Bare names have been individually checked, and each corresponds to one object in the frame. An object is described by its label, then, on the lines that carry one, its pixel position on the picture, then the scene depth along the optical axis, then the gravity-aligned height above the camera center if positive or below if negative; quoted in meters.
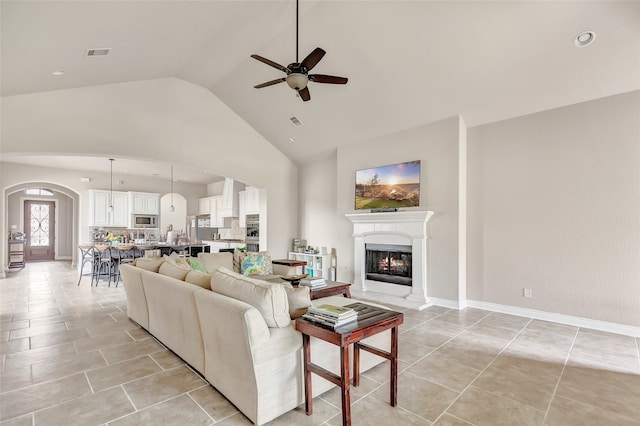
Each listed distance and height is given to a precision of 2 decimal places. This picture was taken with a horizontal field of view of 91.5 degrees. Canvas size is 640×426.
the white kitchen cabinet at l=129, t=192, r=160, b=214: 10.30 +0.47
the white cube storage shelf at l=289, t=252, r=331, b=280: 7.05 -1.11
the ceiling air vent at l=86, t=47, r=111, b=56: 3.43 +1.86
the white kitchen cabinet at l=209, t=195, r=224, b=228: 10.28 +0.11
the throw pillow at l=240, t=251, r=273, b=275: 5.18 -0.81
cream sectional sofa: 2.06 -0.95
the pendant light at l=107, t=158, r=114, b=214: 9.71 +0.65
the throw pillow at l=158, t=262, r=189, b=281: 3.23 -0.59
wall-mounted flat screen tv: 5.48 +0.54
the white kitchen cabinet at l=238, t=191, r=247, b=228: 8.78 +0.22
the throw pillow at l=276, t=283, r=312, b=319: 2.44 -0.68
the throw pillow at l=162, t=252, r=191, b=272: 3.74 -0.58
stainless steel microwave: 10.35 -0.14
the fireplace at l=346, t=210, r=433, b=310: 5.28 -0.78
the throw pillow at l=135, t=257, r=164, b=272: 3.95 -0.61
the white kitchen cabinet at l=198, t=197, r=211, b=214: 11.39 +0.41
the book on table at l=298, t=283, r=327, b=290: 4.02 -0.92
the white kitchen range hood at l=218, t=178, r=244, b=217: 9.23 +0.57
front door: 11.93 -0.47
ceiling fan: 3.11 +1.48
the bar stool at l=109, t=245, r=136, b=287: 7.02 -0.86
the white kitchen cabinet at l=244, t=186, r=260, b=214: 8.21 +0.42
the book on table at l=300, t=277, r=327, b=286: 4.10 -0.88
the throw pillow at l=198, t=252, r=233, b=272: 5.03 -0.73
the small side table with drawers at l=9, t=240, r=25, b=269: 10.15 -1.19
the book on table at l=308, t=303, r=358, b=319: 2.06 -0.65
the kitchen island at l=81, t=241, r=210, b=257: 7.05 -0.77
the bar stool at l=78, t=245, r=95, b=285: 7.33 -0.86
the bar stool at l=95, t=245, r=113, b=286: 7.09 -1.02
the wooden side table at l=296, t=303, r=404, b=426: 1.96 -0.82
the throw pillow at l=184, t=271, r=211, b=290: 2.85 -0.59
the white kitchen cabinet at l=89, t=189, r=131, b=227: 9.58 +0.28
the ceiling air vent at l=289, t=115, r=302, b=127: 6.31 +1.94
